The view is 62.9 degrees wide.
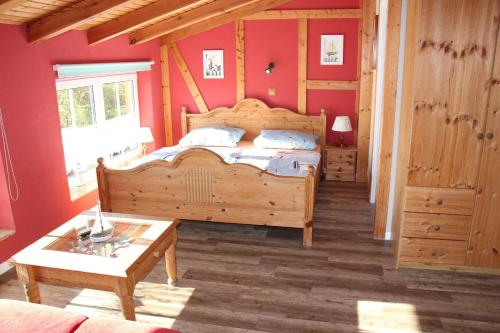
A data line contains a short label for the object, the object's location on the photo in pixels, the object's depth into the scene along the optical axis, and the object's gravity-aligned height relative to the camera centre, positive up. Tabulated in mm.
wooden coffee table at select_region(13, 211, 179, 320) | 2291 -1011
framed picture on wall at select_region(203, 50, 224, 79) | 5750 +208
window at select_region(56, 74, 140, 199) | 4246 -484
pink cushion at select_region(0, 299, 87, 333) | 1700 -999
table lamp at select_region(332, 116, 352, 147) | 5266 -594
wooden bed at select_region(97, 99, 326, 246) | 3596 -1005
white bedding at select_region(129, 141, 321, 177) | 4207 -887
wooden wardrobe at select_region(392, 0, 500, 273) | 2797 -449
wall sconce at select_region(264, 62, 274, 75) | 5566 +135
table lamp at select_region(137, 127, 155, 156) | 5184 -695
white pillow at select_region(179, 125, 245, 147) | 5312 -747
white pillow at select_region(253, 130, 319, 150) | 5105 -768
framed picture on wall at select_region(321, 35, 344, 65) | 5359 +362
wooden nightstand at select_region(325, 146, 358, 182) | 5395 -1114
